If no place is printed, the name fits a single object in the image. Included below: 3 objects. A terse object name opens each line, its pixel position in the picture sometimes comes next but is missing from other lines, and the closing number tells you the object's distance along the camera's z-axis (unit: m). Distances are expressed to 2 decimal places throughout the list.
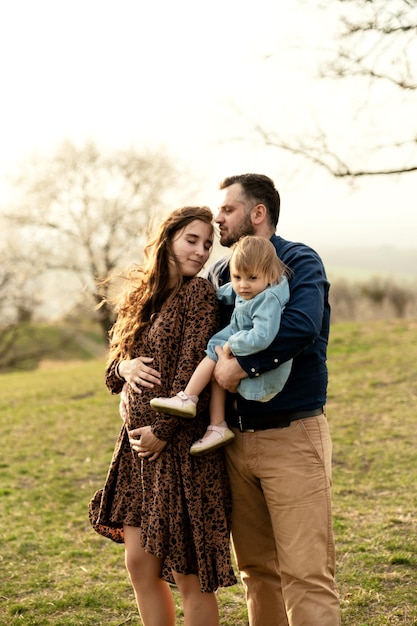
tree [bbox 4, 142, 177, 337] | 22.56
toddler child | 2.85
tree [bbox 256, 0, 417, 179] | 6.15
